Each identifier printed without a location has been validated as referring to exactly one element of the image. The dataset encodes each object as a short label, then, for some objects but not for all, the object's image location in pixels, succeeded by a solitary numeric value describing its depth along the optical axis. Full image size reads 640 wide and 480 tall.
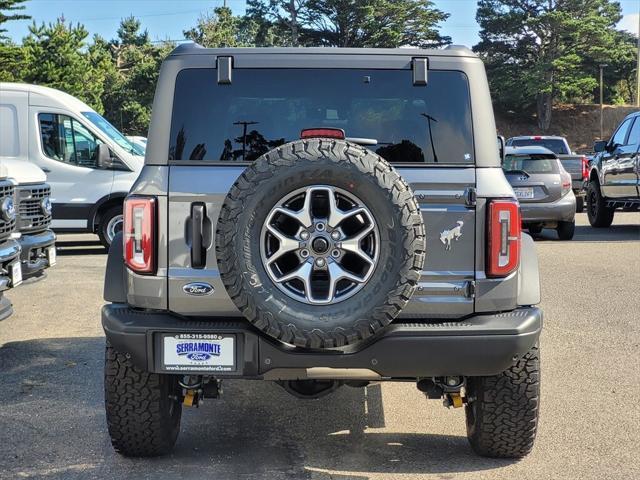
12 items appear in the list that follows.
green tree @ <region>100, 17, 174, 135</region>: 54.69
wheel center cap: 3.68
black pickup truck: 14.20
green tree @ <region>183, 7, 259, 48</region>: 61.38
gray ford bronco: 3.66
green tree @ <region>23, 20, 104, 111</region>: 44.53
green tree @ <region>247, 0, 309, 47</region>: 58.59
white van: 12.20
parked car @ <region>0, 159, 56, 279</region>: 7.15
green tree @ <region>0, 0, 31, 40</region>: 31.59
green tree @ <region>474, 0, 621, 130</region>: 58.38
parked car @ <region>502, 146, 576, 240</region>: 13.59
